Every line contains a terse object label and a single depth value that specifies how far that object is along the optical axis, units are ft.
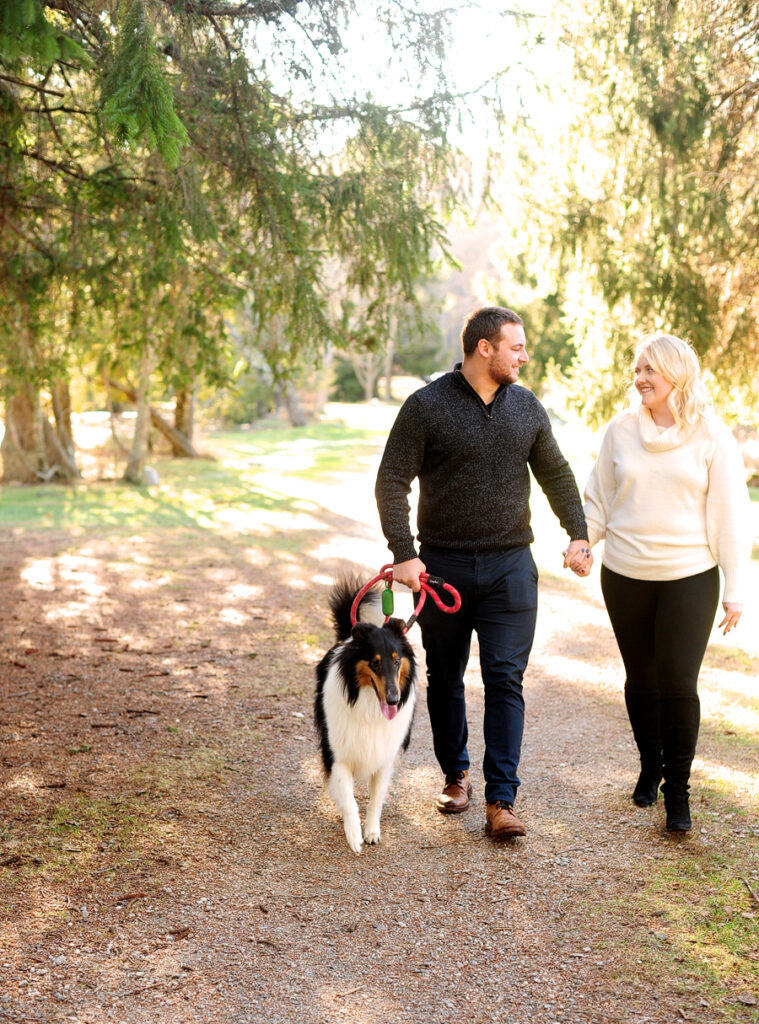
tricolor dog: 13.32
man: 13.78
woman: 13.62
